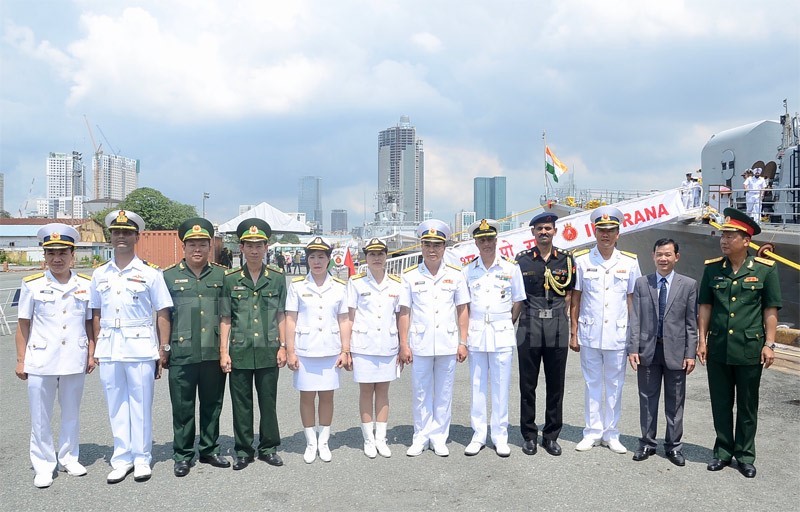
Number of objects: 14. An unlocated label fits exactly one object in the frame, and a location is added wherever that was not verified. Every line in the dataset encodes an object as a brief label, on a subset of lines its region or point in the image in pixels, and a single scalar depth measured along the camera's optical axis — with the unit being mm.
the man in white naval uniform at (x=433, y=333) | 4664
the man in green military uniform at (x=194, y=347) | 4262
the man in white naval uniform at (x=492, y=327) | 4688
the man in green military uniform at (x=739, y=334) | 4215
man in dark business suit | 4449
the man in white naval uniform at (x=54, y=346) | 4113
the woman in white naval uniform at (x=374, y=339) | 4598
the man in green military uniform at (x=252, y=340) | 4344
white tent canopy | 22281
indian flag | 22734
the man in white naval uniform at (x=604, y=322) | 4707
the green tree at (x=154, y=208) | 62062
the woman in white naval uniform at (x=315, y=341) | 4461
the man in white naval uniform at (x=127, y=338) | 4148
